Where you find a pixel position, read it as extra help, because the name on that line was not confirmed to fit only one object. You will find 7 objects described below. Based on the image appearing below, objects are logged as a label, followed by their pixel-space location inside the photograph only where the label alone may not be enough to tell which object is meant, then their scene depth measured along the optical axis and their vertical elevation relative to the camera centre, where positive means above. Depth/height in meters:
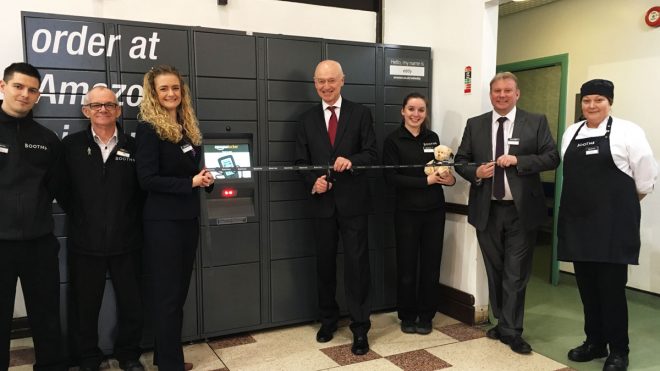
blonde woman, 2.54 -0.28
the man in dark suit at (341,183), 3.13 -0.27
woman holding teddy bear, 3.35 -0.50
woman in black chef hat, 2.76 -0.34
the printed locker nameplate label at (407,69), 3.77 +0.56
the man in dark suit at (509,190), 3.10 -0.31
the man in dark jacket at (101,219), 2.67 -0.43
